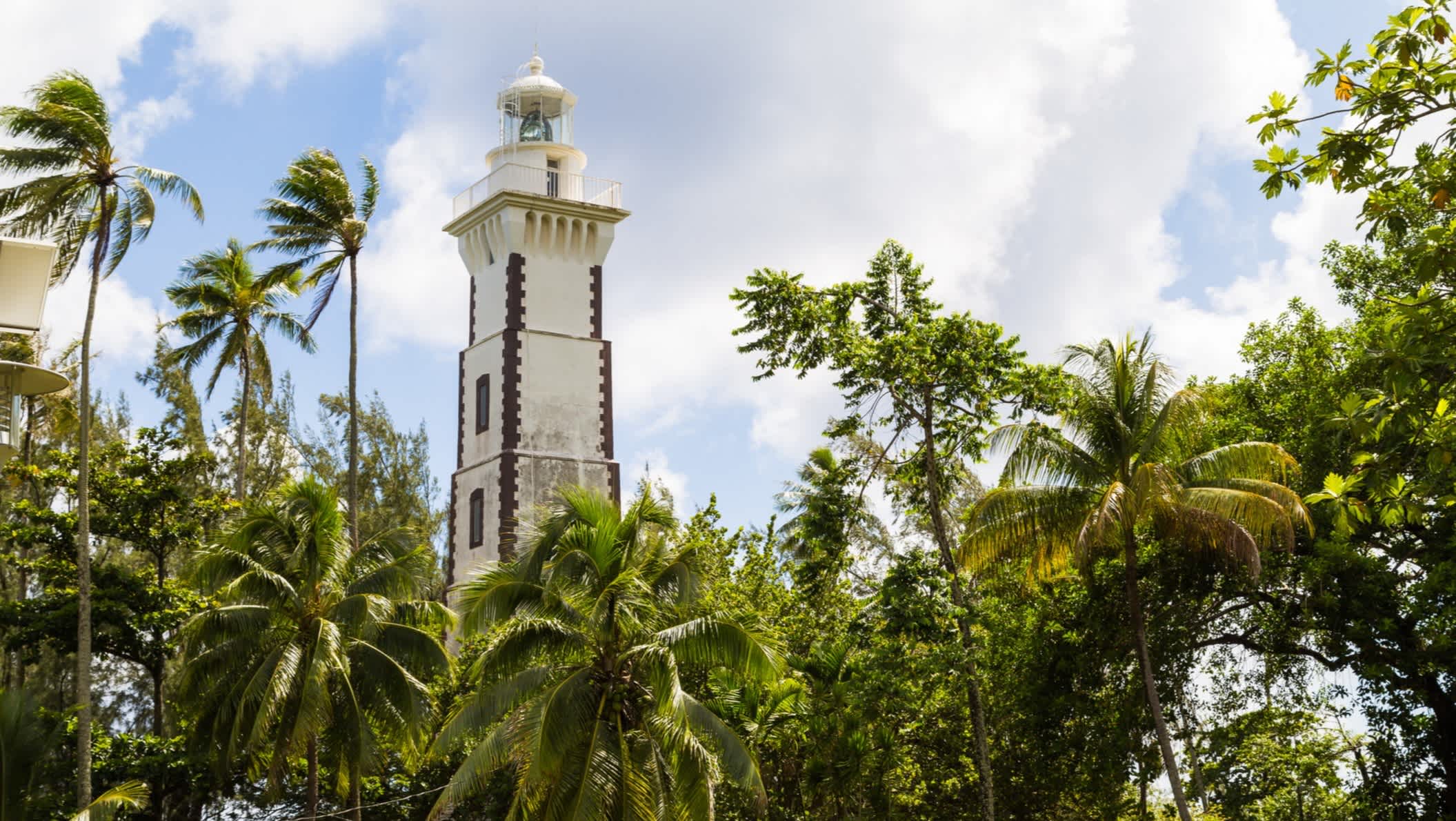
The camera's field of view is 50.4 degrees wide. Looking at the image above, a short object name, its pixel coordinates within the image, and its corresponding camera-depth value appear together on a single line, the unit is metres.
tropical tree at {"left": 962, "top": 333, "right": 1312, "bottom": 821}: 23.39
